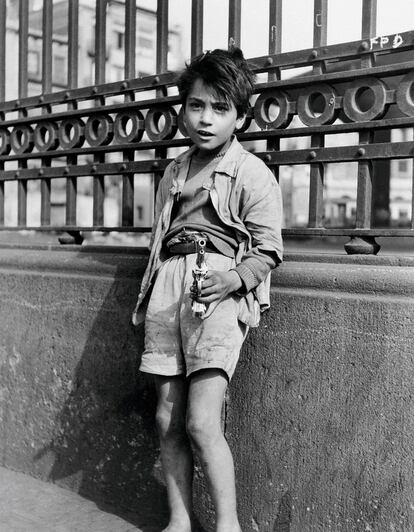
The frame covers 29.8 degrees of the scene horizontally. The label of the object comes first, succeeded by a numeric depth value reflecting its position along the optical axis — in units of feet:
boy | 9.48
